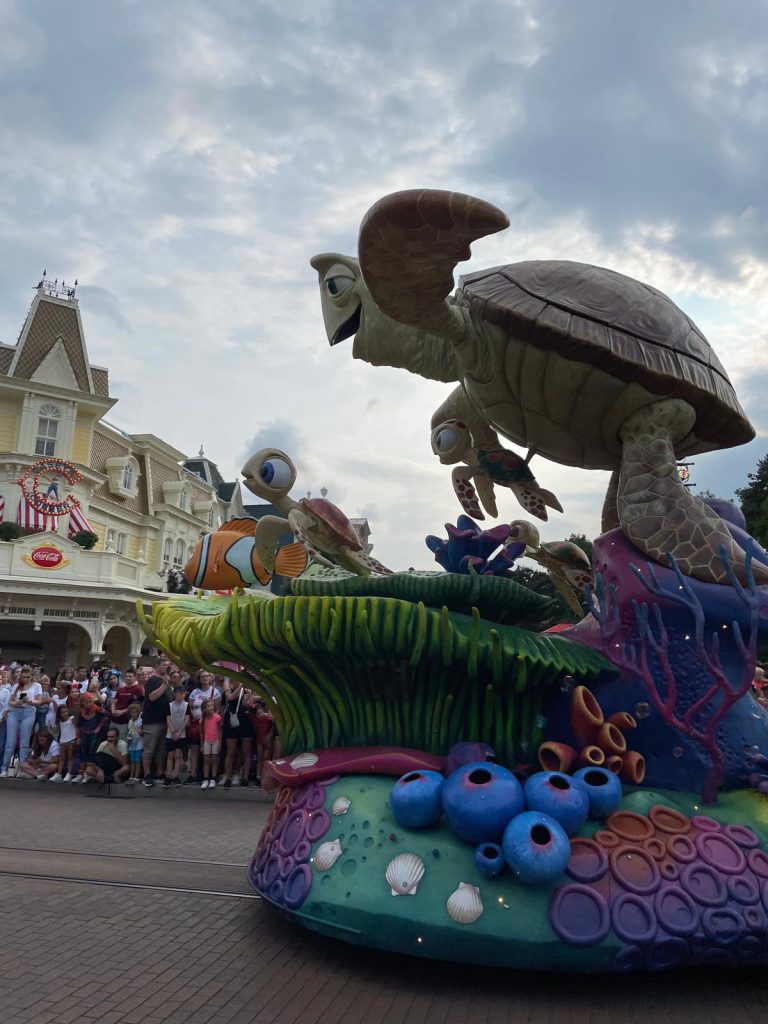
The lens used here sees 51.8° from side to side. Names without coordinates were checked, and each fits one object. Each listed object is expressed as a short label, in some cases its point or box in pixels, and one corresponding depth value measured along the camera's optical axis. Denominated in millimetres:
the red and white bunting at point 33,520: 27281
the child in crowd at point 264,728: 10367
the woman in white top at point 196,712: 10789
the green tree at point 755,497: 22406
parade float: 3816
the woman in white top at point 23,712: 12148
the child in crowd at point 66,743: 11930
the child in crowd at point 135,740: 11281
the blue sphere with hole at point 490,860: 3814
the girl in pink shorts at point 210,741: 10586
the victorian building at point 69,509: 26062
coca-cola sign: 26031
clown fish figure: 6617
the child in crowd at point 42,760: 12141
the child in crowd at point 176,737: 10750
